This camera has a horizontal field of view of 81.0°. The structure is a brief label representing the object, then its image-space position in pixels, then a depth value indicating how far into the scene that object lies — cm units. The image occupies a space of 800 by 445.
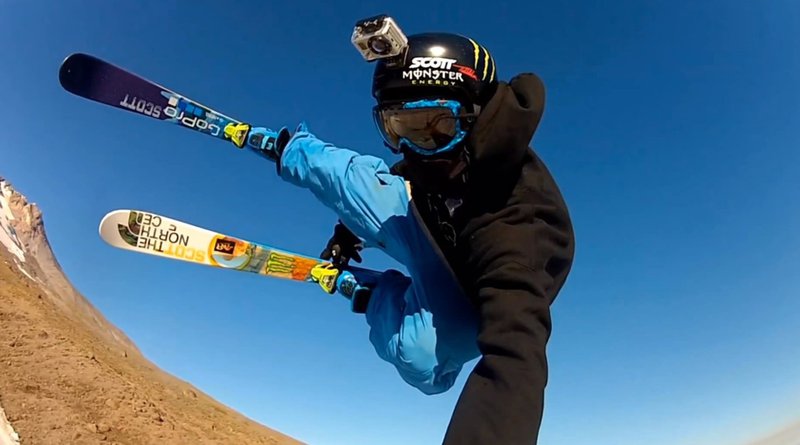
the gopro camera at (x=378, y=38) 68
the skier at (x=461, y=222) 50
